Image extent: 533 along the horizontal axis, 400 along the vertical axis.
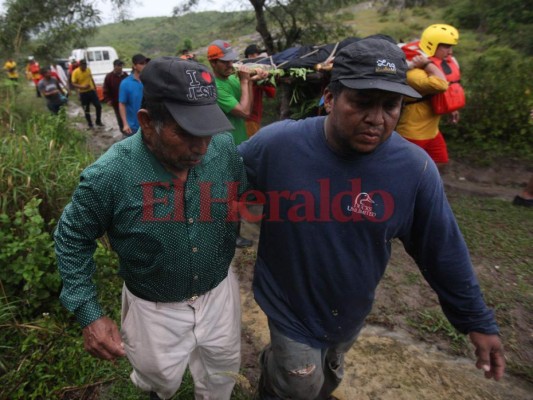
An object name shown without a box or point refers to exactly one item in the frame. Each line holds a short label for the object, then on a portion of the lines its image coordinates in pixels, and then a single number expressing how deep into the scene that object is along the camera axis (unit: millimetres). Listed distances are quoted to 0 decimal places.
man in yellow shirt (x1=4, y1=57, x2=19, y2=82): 6001
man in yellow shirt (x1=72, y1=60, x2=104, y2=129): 9875
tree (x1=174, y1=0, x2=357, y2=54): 8352
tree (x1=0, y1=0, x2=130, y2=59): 9234
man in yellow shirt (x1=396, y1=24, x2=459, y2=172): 3754
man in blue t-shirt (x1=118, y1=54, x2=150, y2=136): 5719
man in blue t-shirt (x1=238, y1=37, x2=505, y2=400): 1470
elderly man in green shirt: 1549
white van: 18297
